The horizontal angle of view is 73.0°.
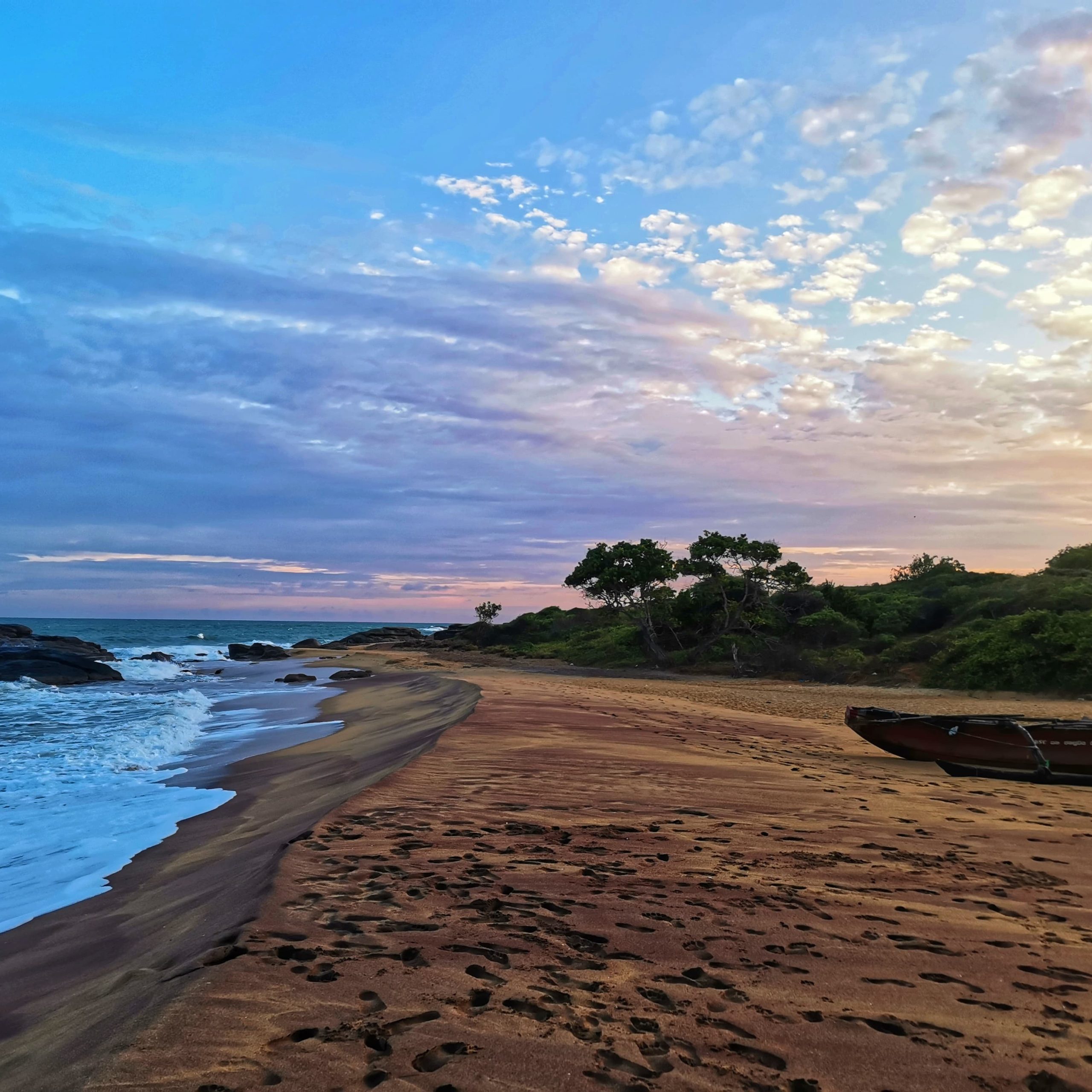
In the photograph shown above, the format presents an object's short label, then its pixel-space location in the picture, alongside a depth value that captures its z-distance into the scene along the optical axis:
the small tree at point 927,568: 54.38
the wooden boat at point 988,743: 9.62
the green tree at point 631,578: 37.03
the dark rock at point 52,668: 28.61
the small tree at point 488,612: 69.75
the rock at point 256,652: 54.56
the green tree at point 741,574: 34.91
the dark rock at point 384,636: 74.94
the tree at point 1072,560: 38.38
